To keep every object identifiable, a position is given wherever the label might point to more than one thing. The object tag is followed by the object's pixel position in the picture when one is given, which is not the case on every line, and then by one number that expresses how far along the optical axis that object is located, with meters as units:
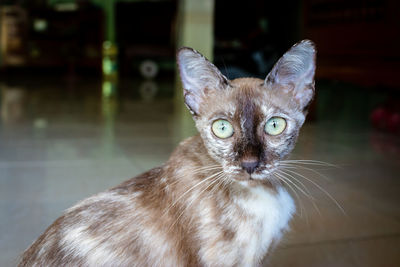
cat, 0.57
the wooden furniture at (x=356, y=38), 1.36
